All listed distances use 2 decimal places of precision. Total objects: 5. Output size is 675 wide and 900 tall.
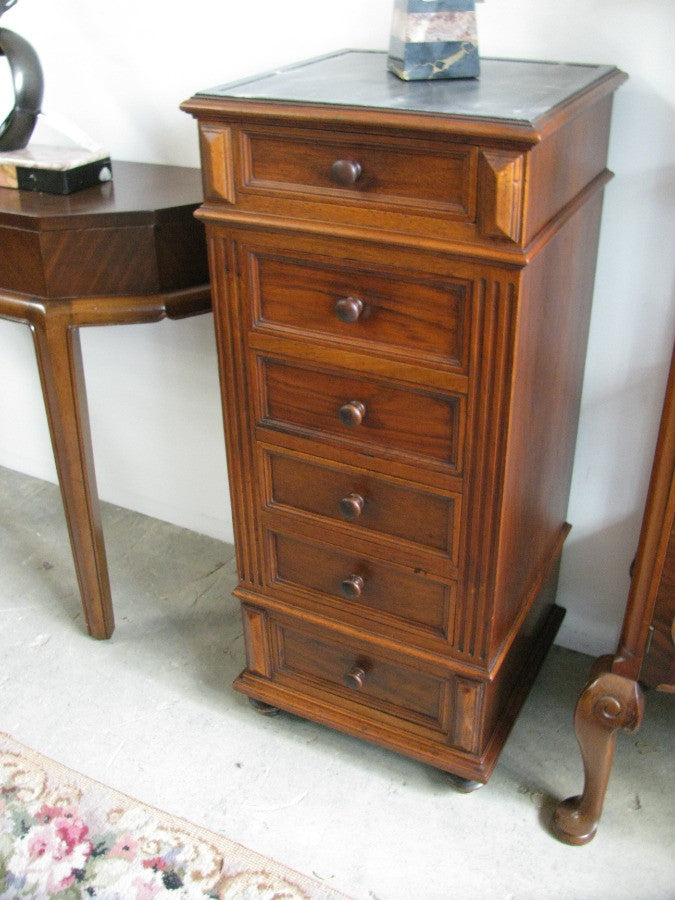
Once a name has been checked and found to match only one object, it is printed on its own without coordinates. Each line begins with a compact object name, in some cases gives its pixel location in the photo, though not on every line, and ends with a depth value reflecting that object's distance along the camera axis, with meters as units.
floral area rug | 1.28
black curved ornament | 1.49
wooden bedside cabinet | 1.02
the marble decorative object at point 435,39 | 1.11
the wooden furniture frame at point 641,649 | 1.10
